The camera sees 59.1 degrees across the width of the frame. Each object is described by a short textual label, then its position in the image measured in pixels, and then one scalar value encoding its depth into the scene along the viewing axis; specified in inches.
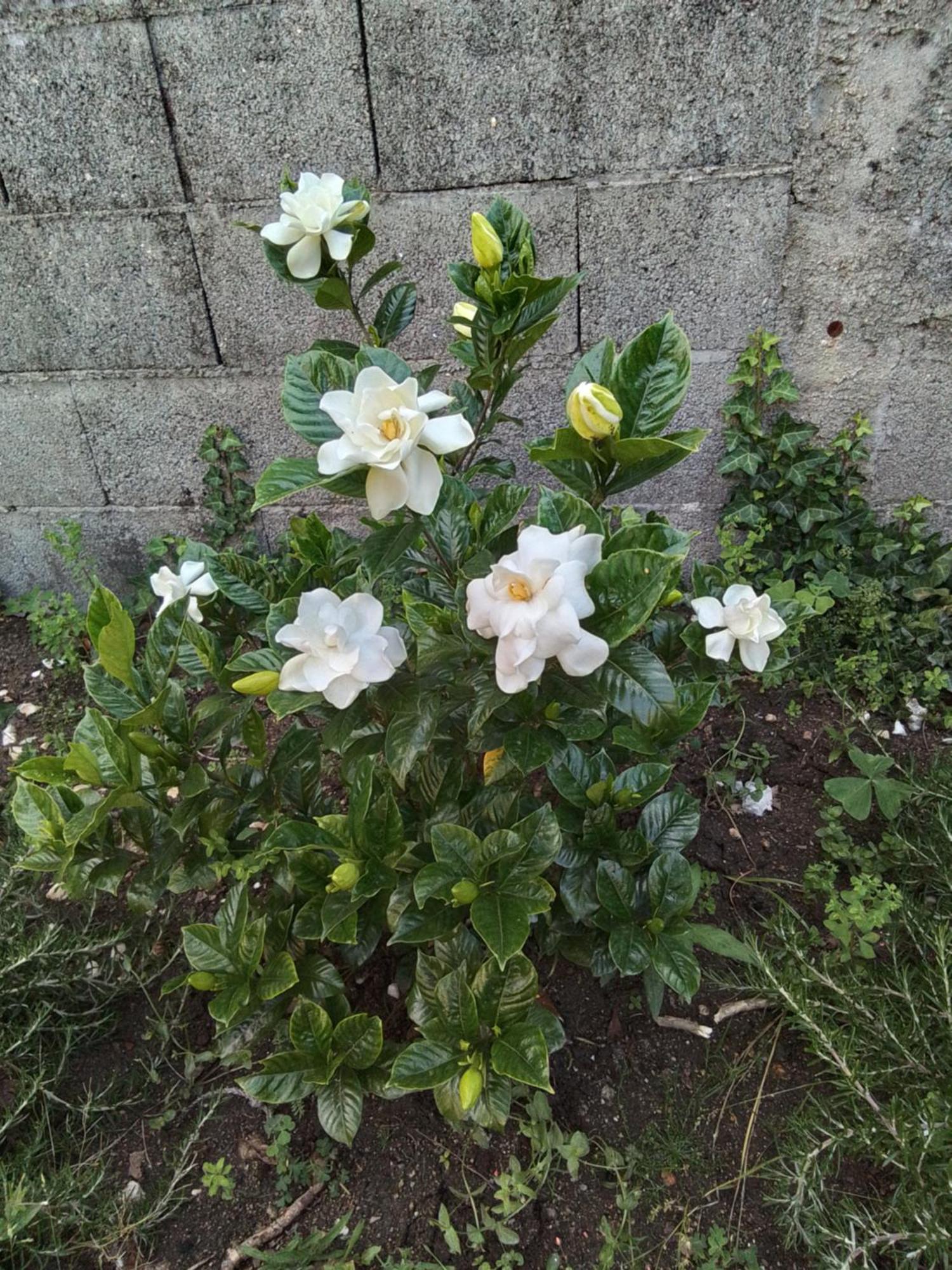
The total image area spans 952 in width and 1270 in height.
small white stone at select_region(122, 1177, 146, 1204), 57.9
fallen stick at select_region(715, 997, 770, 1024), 64.7
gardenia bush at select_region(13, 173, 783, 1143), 39.6
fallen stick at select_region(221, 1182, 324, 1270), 55.1
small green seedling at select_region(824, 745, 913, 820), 74.7
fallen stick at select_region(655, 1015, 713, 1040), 64.2
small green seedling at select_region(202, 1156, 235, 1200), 57.4
